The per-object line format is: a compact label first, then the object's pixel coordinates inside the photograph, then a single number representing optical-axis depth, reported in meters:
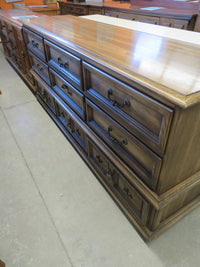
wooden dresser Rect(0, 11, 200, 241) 0.69
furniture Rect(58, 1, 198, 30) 2.16
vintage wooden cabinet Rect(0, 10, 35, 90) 2.17
